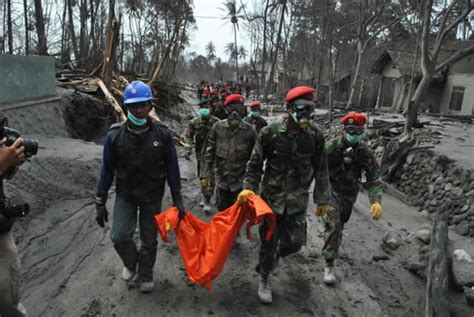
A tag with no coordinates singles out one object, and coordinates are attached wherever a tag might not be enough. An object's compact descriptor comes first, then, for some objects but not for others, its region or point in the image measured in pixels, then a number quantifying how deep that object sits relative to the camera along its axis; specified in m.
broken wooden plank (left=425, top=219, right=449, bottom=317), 3.57
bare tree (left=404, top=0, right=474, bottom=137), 10.80
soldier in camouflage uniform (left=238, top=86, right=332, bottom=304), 3.54
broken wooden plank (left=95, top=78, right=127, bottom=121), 10.23
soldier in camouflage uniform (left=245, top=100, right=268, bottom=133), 7.11
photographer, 2.35
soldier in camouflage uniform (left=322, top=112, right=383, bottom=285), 4.24
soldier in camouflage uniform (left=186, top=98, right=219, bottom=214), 6.85
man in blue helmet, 3.41
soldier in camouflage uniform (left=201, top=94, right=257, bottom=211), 5.08
